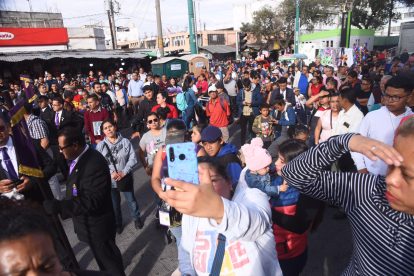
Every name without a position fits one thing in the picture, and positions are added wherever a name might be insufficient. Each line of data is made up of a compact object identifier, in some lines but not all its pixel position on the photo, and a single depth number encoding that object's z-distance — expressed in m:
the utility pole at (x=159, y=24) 21.76
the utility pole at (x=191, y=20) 18.85
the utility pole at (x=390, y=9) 42.38
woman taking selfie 1.07
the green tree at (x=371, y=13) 42.22
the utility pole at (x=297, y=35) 24.65
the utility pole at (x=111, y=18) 32.69
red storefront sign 26.36
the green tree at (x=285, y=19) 44.41
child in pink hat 2.57
